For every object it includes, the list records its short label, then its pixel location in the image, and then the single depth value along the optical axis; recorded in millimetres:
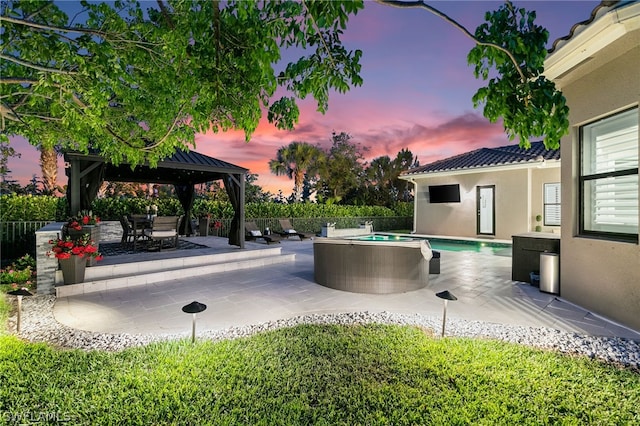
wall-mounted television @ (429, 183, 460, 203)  15648
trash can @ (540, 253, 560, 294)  5738
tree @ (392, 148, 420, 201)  29547
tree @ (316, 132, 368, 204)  25844
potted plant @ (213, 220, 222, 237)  14047
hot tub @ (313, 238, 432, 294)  5812
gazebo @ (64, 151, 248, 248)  7309
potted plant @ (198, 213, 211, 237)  13633
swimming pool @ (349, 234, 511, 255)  12553
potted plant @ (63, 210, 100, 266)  6328
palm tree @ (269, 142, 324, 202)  24594
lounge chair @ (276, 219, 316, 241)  14781
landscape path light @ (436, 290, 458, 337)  3791
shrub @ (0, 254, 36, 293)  6078
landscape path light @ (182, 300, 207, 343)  3512
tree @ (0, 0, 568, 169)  2580
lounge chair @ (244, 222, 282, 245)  11781
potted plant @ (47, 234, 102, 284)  5711
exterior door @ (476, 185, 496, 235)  14516
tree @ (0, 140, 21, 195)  5789
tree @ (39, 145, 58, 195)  15008
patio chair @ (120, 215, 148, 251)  9062
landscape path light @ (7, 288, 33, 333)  3931
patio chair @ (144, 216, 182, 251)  9000
